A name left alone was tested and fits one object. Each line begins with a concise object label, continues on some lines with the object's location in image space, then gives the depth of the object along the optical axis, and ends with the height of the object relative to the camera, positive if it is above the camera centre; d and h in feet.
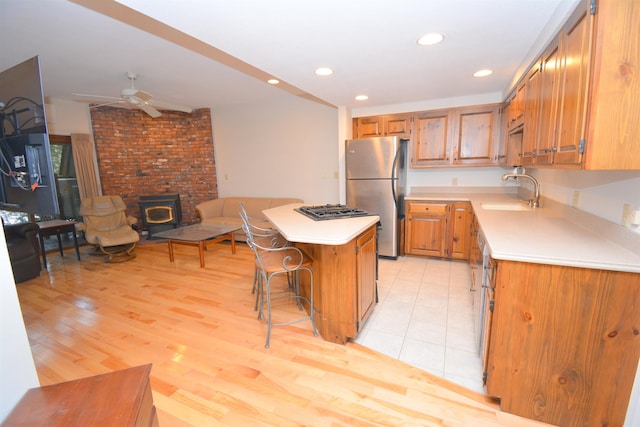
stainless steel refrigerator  12.43 -0.48
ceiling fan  10.59 +3.12
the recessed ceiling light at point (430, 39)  6.31 +2.96
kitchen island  6.57 -2.41
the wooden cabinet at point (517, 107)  7.90 +1.81
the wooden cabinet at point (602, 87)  3.65 +1.04
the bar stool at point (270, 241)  8.56 -2.11
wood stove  17.66 -2.21
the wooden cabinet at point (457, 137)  11.94 +1.36
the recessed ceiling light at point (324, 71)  8.27 +2.99
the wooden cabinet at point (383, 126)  13.21 +2.13
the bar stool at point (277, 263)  6.97 -2.28
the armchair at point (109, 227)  14.12 -2.62
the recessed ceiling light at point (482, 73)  9.01 +3.04
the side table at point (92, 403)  2.78 -2.35
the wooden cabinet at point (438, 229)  12.02 -2.63
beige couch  16.56 -2.07
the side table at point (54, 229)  13.76 -2.44
